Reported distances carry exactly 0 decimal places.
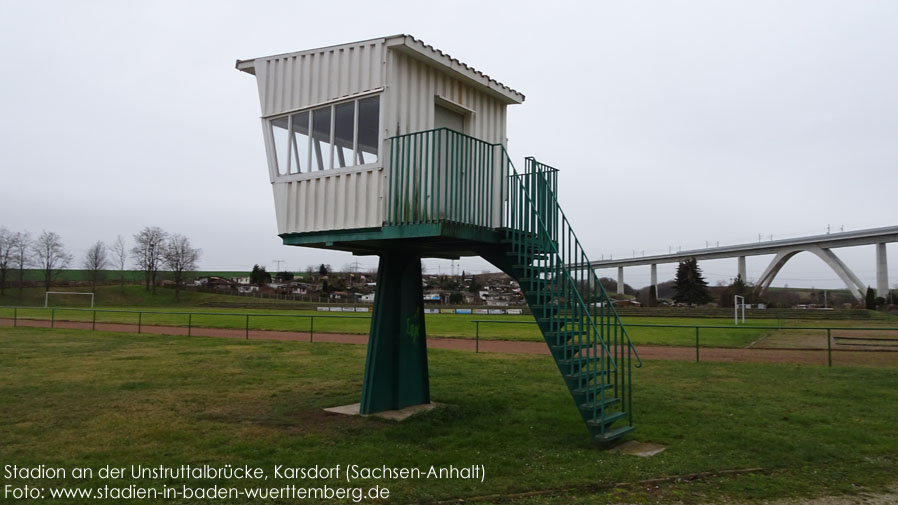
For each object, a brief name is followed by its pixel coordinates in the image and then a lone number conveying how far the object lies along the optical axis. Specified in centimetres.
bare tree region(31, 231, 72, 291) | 10462
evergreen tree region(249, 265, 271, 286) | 12900
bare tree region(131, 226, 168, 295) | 11320
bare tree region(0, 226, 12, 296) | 9600
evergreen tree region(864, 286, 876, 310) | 6310
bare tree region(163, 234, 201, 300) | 11406
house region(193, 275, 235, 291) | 11537
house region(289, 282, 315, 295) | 11994
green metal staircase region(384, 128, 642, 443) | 884
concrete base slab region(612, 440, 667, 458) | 845
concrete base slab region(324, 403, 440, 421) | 1090
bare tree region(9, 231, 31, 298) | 10038
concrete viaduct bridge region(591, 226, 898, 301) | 6956
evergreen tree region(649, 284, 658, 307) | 8799
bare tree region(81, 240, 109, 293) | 11194
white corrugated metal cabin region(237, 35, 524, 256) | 965
